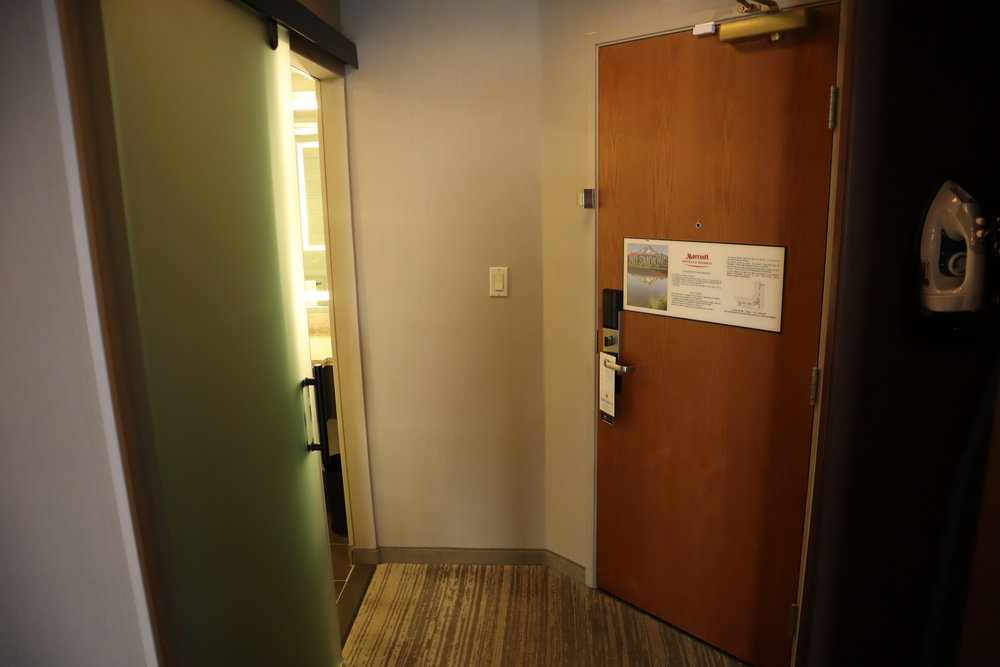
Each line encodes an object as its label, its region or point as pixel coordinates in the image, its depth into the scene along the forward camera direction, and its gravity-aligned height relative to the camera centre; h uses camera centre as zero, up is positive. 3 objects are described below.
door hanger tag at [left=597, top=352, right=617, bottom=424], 2.41 -0.59
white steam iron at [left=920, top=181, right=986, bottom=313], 1.11 -0.05
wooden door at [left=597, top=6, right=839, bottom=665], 1.92 -0.39
